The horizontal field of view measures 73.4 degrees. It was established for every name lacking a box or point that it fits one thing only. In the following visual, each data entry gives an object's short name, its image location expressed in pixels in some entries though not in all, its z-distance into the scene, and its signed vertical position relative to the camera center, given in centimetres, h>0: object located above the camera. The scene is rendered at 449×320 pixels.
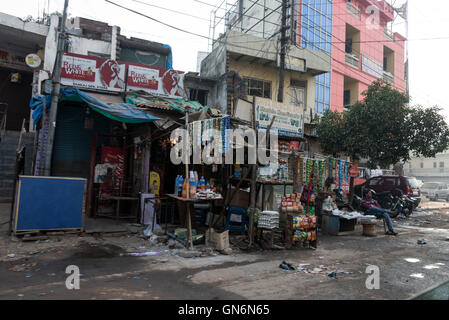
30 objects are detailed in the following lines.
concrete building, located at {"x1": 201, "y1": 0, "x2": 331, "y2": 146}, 1620 +671
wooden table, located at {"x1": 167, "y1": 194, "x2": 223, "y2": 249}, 649 -95
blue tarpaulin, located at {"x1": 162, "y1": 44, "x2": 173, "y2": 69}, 1641 +641
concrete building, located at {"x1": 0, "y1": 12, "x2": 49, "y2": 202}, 1449 +612
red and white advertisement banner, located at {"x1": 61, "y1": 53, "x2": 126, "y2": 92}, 1098 +374
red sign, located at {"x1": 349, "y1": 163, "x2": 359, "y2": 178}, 1094 +56
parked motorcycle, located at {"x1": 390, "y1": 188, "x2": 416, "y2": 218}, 1435 -89
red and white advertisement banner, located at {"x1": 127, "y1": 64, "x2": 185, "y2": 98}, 1184 +388
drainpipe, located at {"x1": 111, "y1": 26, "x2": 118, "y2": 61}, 1517 +659
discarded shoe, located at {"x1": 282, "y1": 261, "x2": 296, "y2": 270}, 567 -158
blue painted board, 685 -76
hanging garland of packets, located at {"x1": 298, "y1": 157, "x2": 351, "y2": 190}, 890 +41
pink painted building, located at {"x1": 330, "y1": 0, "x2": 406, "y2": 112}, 2284 +1187
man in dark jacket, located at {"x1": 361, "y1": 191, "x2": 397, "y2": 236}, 1014 -84
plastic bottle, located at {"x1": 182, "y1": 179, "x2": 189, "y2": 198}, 669 -24
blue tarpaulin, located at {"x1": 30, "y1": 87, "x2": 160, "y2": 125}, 791 +179
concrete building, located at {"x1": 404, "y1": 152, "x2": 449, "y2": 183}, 4653 +332
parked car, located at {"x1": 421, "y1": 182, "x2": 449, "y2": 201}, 2605 -12
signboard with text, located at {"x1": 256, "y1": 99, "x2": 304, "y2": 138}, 1395 +307
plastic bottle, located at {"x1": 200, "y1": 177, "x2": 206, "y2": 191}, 714 -16
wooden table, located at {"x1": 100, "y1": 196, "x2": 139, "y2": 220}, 915 -75
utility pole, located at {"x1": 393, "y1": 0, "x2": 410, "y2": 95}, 2771 +1624
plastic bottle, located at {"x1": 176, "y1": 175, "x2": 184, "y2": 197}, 711 -26
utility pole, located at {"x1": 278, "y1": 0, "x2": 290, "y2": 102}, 1351 +620
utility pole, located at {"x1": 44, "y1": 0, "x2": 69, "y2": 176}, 833 +219
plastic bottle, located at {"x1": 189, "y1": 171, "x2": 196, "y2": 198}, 674 -19
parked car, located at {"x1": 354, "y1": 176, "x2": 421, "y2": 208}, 1588 +9
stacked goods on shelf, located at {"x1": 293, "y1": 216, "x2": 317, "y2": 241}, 739 -112
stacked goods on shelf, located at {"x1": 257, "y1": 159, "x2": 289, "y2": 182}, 776 +23
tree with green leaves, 1452 +284
